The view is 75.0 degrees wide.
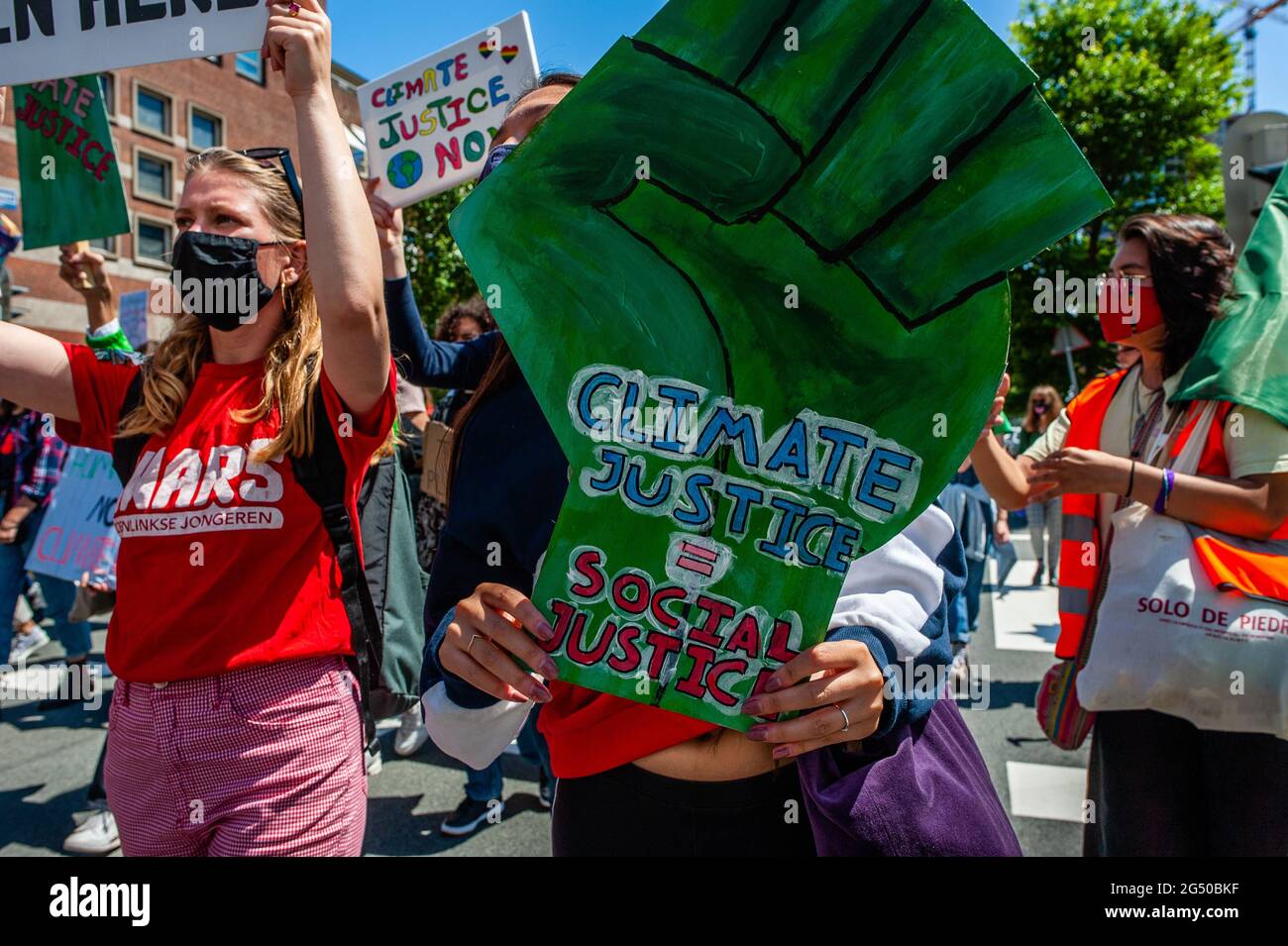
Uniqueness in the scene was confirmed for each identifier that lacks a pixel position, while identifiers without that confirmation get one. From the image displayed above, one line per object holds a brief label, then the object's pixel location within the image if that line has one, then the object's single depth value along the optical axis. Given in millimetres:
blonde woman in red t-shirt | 1593
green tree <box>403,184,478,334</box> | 11969
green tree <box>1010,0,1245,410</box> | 18875
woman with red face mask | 1804
